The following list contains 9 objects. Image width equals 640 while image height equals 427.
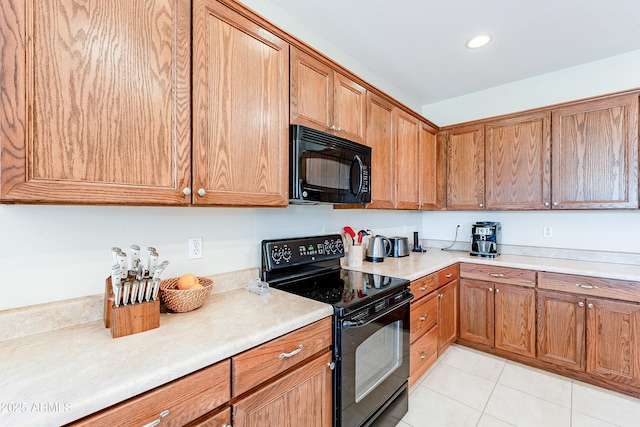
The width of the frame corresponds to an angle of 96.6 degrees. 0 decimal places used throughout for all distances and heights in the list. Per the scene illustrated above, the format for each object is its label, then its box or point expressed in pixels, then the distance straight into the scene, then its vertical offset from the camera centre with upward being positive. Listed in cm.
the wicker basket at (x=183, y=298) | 120 -37
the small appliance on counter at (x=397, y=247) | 266 -33
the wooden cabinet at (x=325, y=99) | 154 +69
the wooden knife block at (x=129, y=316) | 99 -37
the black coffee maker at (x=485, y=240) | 270 -27
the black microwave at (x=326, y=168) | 149 +26
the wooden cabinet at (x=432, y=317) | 201 -83
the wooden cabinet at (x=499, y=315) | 234 -90
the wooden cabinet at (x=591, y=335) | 195 -90
